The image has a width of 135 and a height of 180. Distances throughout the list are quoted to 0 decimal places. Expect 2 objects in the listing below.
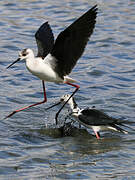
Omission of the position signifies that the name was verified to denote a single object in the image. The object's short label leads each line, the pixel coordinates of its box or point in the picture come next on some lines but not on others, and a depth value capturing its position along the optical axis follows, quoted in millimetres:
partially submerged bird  16078
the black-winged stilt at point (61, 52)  14323
